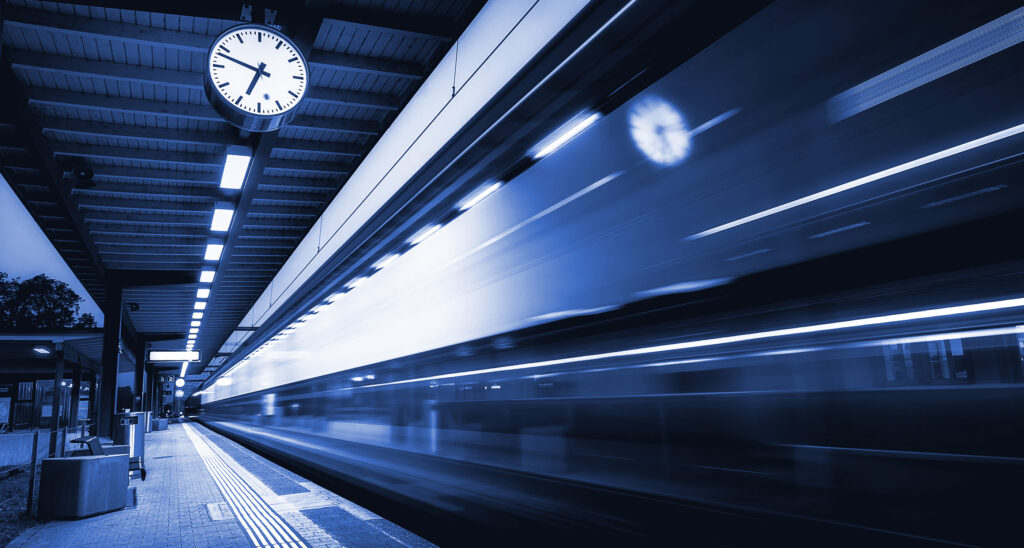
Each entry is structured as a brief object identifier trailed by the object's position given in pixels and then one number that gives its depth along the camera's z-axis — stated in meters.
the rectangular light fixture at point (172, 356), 24.11
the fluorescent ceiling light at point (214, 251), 11.98
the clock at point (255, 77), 4.55
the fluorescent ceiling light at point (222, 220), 9.77
